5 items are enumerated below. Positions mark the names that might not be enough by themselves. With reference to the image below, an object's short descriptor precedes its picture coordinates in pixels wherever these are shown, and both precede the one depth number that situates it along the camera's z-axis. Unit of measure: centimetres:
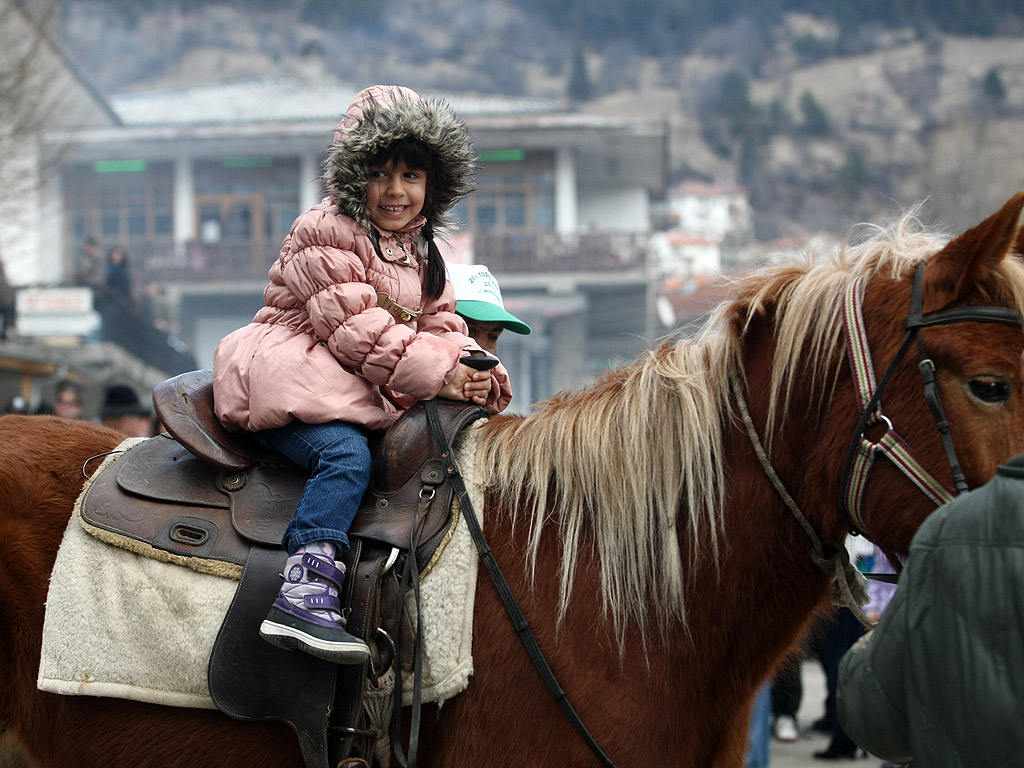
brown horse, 203
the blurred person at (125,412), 659
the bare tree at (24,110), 1259
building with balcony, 2714
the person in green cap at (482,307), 378
